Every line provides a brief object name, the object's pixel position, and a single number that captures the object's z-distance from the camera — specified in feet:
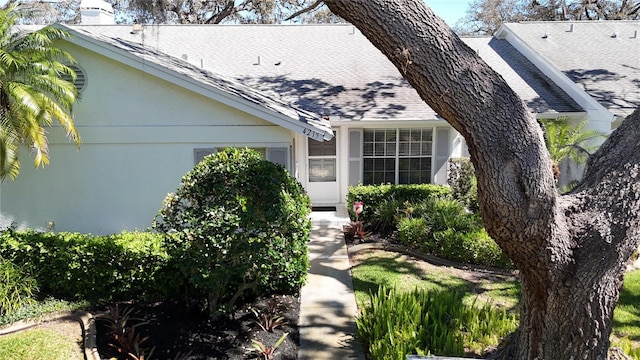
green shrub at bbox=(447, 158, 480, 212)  37.63
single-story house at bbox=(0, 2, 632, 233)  28.17
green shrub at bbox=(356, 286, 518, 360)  15.58
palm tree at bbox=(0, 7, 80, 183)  23.85
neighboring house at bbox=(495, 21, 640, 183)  38.40
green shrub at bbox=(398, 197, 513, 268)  26.68
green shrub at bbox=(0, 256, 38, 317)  19.43
